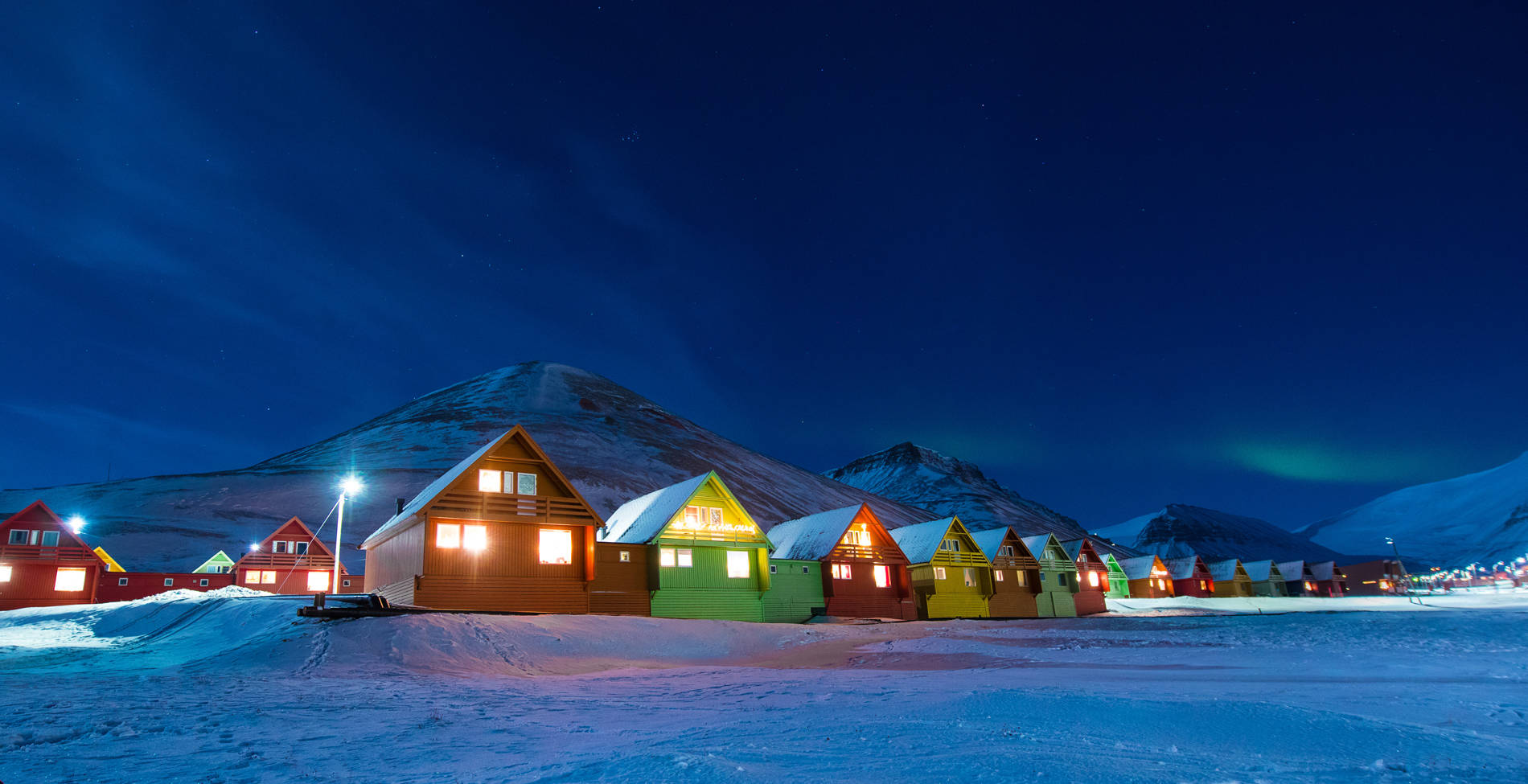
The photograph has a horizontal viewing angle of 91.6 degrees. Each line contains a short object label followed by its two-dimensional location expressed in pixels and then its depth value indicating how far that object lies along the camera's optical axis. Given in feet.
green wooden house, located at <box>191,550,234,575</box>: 235.81
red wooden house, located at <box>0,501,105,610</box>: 173.99
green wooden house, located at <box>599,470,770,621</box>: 140.56
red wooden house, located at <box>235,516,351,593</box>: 200.34
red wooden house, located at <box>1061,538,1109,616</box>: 242.58
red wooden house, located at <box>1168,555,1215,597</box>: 347.15
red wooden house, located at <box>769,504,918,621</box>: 170.50
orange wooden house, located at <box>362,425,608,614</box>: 108.68
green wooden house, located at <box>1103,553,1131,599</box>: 316.19
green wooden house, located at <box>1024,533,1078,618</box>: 225.56
